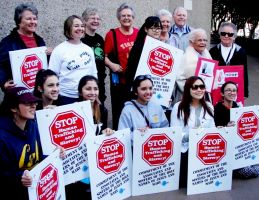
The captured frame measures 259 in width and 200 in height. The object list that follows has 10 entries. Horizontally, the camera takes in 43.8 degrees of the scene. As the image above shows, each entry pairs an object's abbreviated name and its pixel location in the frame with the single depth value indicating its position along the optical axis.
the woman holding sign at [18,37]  3.28
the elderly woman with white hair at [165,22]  4.14
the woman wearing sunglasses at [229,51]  4.28
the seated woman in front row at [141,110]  3.57
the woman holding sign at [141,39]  3.82
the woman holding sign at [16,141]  2.47
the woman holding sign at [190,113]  3.66
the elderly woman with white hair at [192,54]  4.00
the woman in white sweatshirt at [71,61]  3.44
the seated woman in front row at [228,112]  3.91
